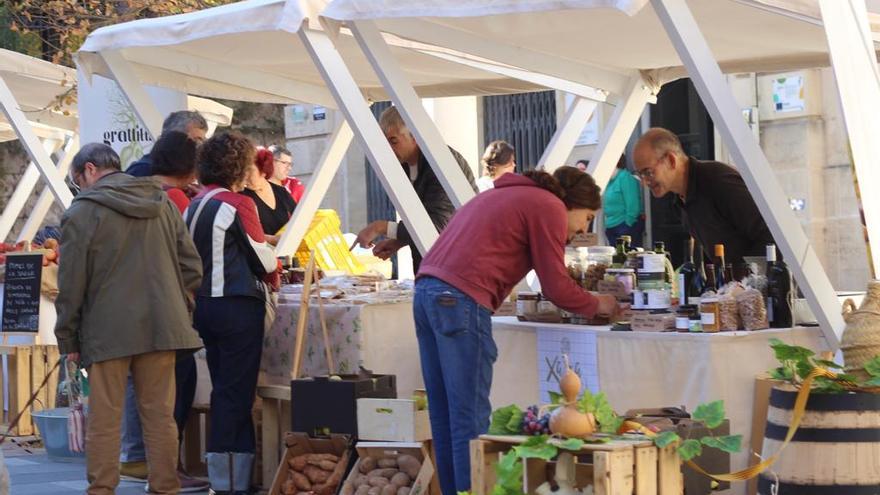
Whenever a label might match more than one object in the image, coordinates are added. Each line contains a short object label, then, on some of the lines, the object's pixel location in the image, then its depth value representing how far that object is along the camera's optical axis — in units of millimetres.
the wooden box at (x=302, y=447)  13186
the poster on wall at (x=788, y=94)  23763
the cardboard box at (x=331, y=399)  12883
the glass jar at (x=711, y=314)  10895
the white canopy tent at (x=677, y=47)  10701
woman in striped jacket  13707
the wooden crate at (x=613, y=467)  8954
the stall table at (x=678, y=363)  10693
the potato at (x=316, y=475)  13047
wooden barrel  9202
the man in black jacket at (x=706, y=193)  12542
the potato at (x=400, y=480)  12317
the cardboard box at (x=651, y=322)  11206
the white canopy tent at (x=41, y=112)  23095
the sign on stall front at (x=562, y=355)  11594
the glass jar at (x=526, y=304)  12518
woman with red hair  17923
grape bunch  9428
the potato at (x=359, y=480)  12573
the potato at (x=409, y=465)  12410
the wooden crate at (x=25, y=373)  19275
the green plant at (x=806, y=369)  9404
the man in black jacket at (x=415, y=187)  15268
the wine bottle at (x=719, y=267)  11773
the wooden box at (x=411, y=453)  12161
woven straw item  9645
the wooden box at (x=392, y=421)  12410
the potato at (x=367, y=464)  12671
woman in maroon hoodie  10701
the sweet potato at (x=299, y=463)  13179
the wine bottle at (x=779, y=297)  11222
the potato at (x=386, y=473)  12490
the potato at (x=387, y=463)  12588
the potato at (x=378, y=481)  12363
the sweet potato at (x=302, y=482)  13054
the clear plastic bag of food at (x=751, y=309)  10996
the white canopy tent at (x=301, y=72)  14103
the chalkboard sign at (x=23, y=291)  18591
